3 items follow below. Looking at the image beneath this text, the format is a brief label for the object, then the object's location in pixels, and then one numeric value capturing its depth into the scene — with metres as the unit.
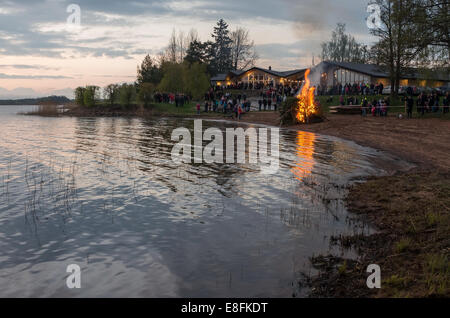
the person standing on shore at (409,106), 32.31
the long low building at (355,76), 61.62
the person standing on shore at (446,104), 32.12
